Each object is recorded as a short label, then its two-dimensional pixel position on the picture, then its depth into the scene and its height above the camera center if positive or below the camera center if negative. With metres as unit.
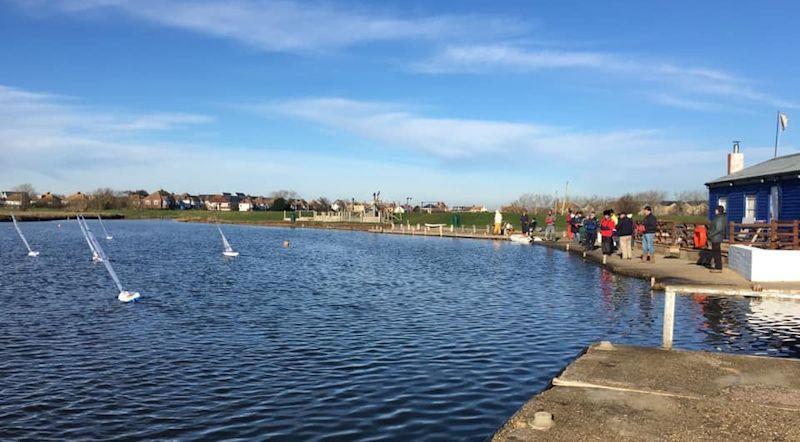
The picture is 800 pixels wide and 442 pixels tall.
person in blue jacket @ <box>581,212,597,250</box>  38.78 -0.56
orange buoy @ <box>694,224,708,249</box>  29.91 -0.48
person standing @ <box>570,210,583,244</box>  46.84 -0.10
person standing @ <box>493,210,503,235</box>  65.12 -0.35
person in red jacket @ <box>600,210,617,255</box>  32.97 -0.45
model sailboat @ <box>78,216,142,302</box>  21.39 -3.01
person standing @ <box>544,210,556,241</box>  49.94 -0.50
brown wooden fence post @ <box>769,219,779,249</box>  25.52 -0.29
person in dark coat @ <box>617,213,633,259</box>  30.03 -0.49
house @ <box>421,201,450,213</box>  170.38 +3.74
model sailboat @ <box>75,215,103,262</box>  31.69 -2.39
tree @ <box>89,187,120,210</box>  176.25 +2.62
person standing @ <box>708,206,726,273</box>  22.98 -0.37
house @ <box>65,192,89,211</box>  168.76 +2.18
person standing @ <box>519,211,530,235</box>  57.93 +0.04
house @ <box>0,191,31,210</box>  168.48 +2.02
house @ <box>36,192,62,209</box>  179.00 +2.25
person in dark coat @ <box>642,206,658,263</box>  28.19 -0.48
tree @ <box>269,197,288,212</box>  170.21 +2.83
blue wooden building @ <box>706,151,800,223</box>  29.94 +2.00
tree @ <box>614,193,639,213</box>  95.61 +3.28
